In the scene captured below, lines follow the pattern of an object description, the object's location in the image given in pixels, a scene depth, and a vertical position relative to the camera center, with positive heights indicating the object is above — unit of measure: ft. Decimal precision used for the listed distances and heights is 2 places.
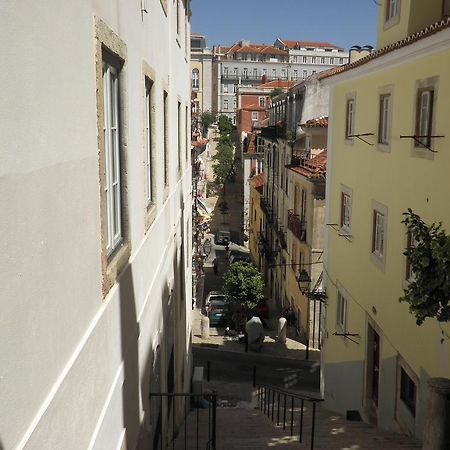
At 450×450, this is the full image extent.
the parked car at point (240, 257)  132.48 -33.91
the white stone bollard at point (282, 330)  77.46 -28.70
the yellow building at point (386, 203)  29.58 -4.90
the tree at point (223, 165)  209.97 -14.16
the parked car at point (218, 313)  90.03 -30.56
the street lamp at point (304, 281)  57.98 -16.24
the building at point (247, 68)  319.06 +35.85
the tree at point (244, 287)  84.99 -24.56
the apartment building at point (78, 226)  7.86 -2.04
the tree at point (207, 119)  258.45 +4.37
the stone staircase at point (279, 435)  31.81 -19.71
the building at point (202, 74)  315.58 +30.85
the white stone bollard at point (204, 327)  79.61 -29.09
